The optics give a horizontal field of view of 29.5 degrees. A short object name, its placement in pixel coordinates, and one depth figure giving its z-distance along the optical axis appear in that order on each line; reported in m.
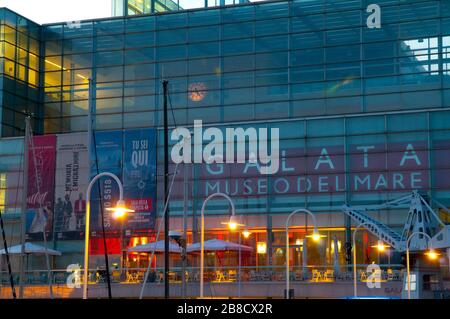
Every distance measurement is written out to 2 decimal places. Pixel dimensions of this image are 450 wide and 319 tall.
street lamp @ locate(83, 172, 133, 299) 22.45
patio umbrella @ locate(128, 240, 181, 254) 52.50
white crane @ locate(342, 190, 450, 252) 50.58
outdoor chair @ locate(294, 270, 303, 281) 49.84
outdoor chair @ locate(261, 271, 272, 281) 51.16
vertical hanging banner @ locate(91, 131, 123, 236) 62.03
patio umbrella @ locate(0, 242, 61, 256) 50.21
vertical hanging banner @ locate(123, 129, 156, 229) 61.41
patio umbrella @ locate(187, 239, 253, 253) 51.72
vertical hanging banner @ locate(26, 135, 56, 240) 62.78
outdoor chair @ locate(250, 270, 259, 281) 51.41
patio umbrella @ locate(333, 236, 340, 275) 50.69
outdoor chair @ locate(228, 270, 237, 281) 51.65
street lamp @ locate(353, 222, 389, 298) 51.08
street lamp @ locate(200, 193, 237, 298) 29.65
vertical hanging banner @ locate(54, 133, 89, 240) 62.31
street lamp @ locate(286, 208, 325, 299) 30.44
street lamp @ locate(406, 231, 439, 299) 48.28
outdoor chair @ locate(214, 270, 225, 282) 51.84
